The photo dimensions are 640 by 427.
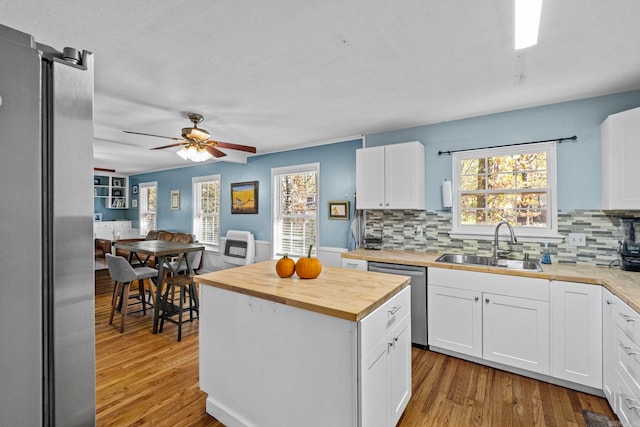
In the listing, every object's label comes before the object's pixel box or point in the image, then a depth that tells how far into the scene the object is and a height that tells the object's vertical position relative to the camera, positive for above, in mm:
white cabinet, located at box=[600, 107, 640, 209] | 2344 +416
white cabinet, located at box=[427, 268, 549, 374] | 2445 -928
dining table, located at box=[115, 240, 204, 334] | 3459 -474
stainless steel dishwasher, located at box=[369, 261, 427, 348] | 2969 -897
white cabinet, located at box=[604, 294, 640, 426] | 1714 -961
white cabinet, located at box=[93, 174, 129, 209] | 7816 +622
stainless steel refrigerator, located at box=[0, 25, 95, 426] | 477 -37
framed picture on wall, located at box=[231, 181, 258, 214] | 5383 +280
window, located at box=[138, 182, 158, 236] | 7648 +162
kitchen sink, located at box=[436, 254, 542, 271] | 2816 -511
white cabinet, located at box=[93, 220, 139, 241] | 7612 -440
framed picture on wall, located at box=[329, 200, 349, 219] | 4194 +42
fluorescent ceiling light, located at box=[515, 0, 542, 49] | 1471 +1003
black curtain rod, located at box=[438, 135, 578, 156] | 2796 +680
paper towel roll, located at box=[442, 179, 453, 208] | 3355 +189
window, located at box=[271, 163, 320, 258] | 4680 +65
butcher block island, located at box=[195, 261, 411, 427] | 1442 -748
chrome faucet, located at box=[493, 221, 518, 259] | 2876 -322
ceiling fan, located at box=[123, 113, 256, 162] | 3059 +757
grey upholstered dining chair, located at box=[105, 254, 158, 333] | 3418 -724
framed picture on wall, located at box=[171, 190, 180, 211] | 6840 +299
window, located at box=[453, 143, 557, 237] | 2941 +228
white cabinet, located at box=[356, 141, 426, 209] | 3428 +418
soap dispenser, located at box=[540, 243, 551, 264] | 2830 -429
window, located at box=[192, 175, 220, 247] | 6215 +81
